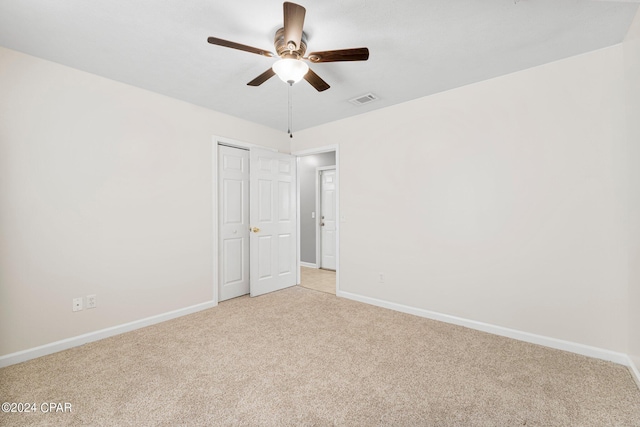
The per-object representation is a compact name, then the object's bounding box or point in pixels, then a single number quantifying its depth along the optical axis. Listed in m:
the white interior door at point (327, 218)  5.82
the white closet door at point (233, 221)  3.74
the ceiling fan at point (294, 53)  1.65
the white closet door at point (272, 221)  3.97
